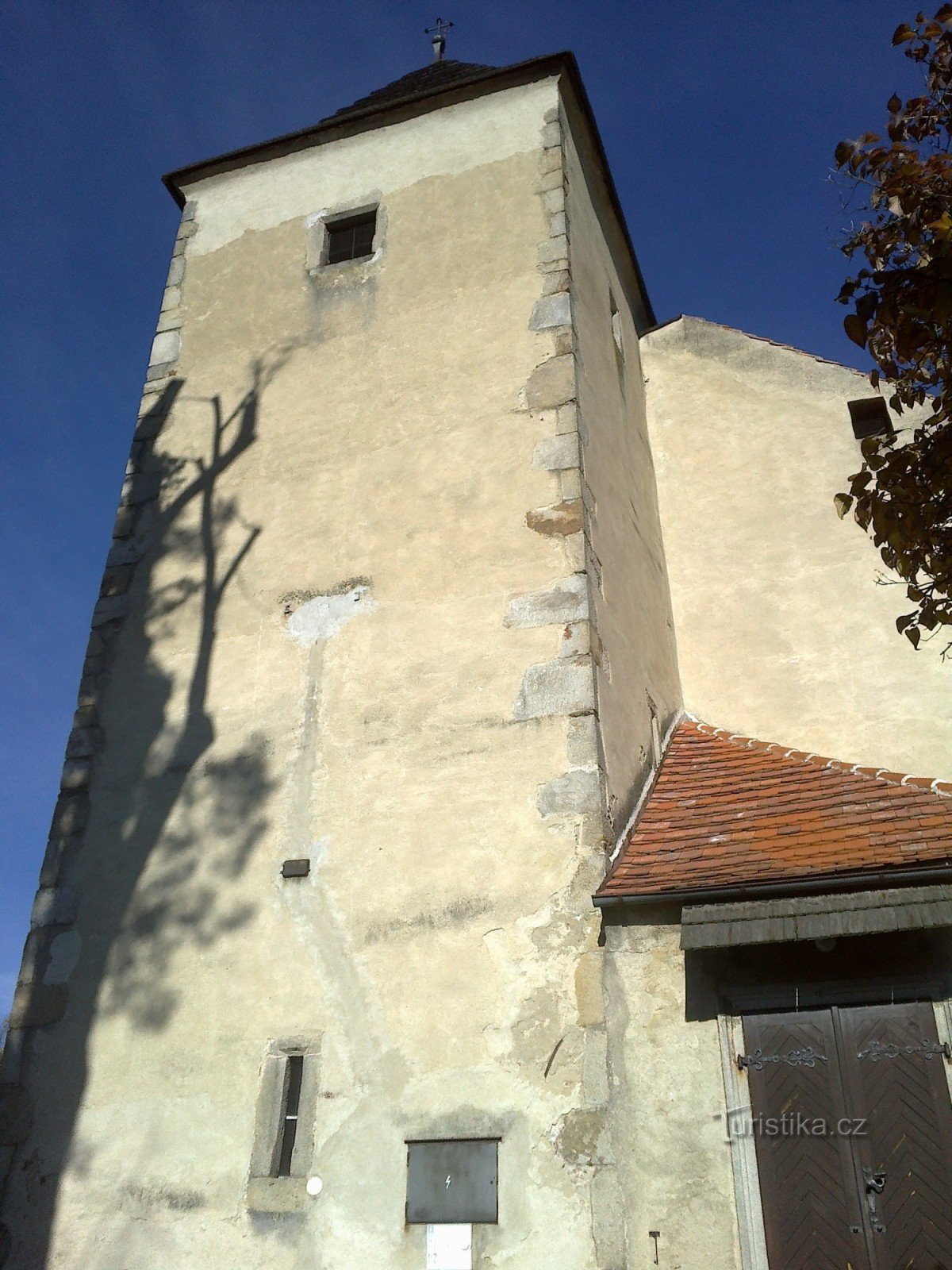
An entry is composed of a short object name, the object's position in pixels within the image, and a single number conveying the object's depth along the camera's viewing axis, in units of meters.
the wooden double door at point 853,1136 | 4.84
